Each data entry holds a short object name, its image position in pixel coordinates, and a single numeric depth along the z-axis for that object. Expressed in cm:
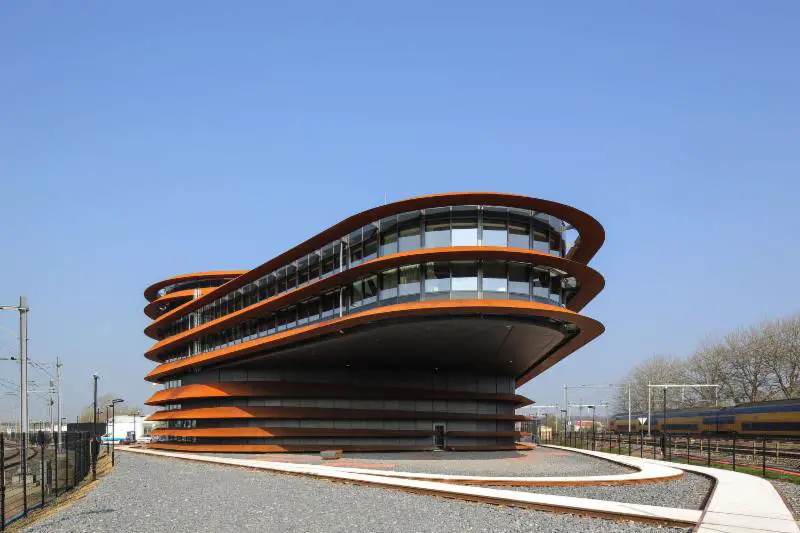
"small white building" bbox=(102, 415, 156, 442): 10506
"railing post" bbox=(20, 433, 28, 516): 2067
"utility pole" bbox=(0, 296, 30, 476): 2508
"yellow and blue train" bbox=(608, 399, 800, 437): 5788
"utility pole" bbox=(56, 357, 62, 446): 7162
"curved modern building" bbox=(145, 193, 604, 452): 3556
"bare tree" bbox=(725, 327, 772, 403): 10325
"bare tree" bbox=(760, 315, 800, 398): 9712
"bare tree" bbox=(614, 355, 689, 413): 12706
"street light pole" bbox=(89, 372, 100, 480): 3553
